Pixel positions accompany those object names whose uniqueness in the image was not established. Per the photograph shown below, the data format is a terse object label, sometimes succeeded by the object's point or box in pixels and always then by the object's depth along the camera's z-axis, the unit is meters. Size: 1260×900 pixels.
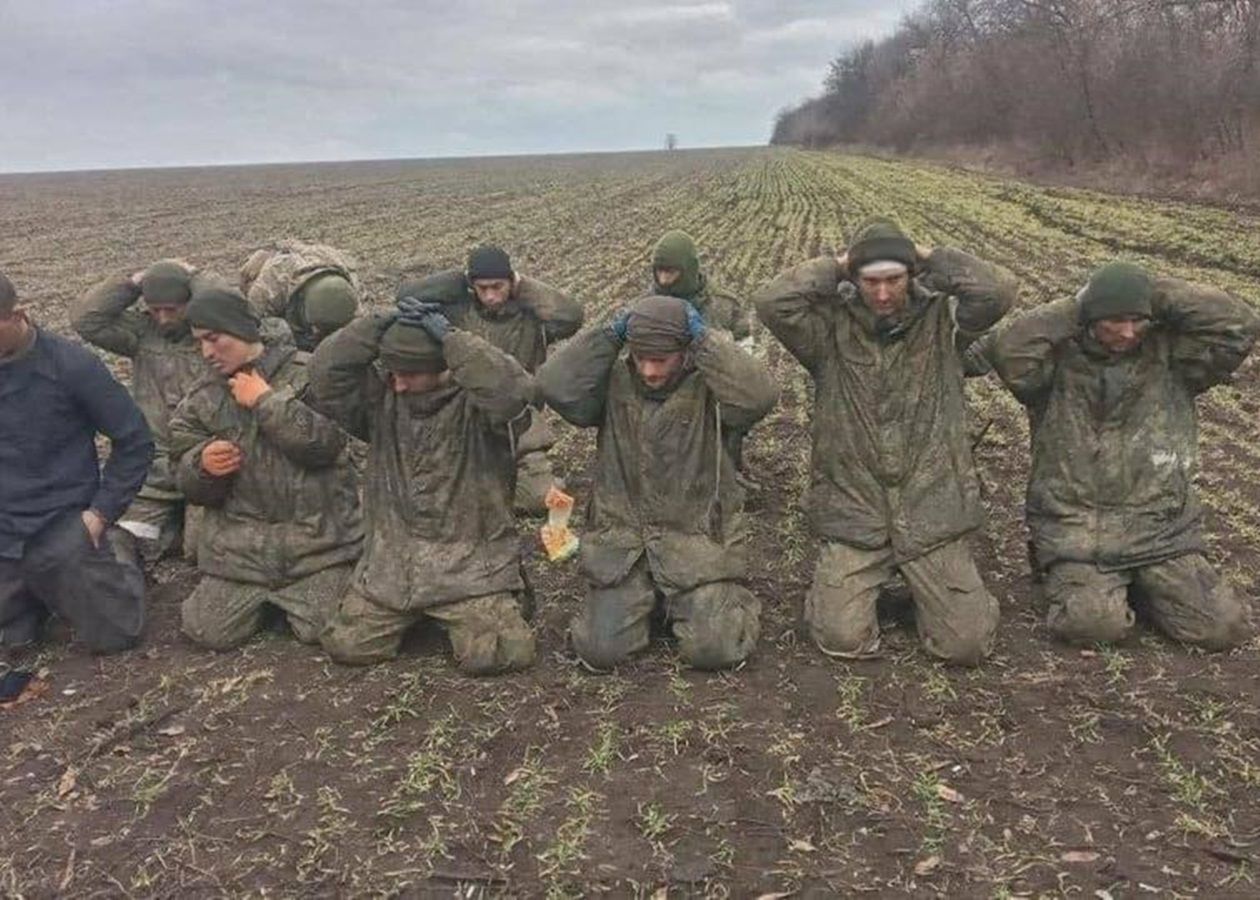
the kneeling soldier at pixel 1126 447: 4.81
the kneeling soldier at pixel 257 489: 4.97
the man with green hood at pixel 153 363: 6.12
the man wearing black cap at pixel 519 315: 6.86
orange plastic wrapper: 5.47
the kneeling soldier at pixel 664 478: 4.76
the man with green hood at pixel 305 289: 6.23
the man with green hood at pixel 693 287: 6.70
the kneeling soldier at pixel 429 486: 4.69
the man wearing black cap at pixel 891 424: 4.88
